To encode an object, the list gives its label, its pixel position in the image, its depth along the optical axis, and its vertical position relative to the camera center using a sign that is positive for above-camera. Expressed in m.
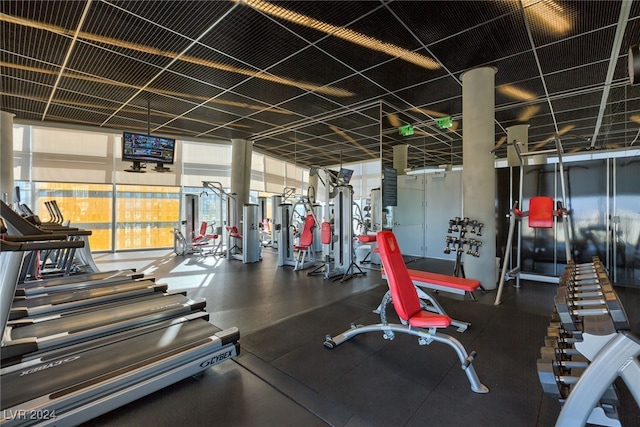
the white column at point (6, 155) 5.89 +1.26
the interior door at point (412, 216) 7.44 +0.08
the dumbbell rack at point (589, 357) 1.13 -0.60
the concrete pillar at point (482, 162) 4.43 +0.91
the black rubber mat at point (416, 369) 1.80 -1.19
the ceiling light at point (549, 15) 3.01 +2.26
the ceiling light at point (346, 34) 3.17 +2.30
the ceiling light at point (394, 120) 6.58 +2.35
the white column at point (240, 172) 8.62 +1.40
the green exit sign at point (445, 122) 6.45 +2.20
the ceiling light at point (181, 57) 3.39 +2.31
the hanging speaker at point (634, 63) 1.97 +1.09
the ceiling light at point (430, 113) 6.27 +2.39
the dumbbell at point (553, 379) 1.28 -0.73
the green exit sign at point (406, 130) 6.79 +2.12
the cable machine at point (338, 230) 5.67 -0.23
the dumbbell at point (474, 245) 4.22 -0.39
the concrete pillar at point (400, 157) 8.39 +1.83
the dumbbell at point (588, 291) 1.48 -0.39
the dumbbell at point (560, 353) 1.37 -0.66
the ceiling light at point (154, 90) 4.40 +2.32
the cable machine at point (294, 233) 6.11 -0.35
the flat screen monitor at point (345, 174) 6.12 +0.99
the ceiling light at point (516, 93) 5.03 +2.30
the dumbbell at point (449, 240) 4.34 -0.31
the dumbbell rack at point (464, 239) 4.28 -0.30
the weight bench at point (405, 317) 2.06 -0.75
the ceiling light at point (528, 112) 5.91 +2.32
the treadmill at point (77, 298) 2.79 -0.89
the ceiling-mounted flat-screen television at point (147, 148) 5.93 +1.46
